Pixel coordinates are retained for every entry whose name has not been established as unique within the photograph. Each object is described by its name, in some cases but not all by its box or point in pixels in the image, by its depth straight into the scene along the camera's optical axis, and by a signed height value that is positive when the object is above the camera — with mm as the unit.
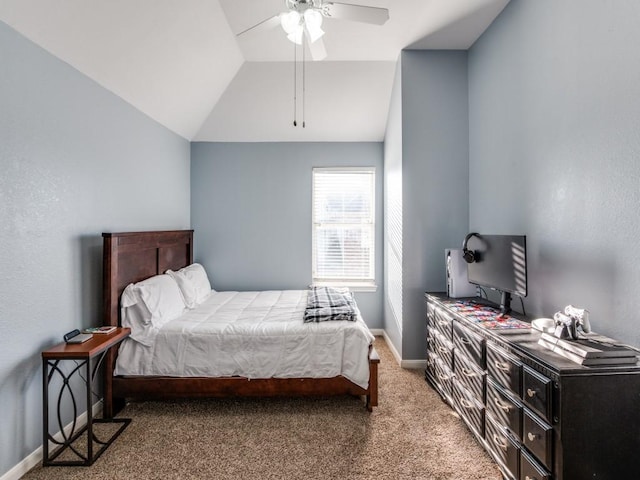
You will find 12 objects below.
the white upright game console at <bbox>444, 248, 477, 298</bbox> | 2887 -332
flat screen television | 2193 -178
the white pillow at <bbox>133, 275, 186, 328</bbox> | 2607 -500
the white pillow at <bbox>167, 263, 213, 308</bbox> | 3242 -471
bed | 2463 -1100
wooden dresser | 1404 -814
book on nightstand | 2283 -641
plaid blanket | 2680 -596
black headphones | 2695 -120
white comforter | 2486 -867
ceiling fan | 1945 +1389
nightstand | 1911 -1023
